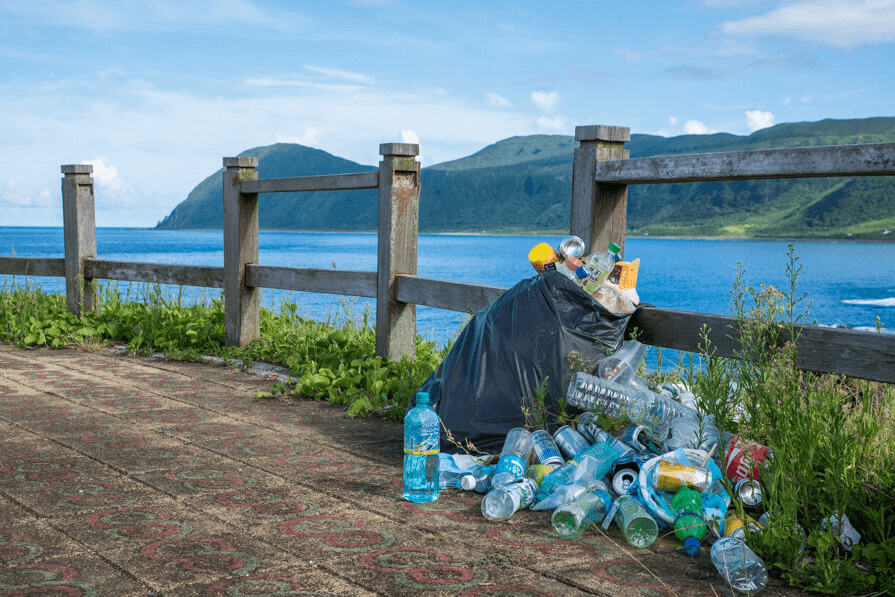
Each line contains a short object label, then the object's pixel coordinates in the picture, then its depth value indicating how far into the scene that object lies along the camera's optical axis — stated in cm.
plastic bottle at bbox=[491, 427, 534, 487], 337
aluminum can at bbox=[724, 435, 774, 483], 304
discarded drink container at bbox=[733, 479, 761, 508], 302
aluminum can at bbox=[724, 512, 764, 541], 282
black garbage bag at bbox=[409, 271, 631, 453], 385
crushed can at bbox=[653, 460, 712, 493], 308
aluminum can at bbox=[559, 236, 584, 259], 420
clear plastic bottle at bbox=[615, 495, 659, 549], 291
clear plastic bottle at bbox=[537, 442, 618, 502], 334
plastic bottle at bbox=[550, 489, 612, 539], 298
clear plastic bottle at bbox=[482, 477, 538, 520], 317
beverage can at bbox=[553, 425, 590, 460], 363
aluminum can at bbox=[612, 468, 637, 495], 324
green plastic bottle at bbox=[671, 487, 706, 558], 281
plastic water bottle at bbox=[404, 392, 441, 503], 345
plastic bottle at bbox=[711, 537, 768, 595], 254
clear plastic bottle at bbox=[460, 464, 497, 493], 349
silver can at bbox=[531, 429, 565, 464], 354
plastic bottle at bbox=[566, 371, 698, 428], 370
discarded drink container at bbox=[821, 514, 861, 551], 273
